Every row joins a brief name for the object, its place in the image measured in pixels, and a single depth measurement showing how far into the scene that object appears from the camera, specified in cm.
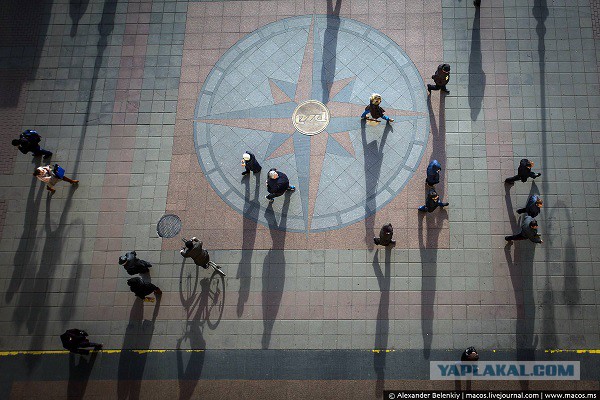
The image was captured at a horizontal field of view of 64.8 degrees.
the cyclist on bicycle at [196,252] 1360
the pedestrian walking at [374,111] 1527
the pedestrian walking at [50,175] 1527
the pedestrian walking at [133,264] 1397
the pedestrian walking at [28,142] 1571
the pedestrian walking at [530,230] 1374
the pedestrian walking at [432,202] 1430
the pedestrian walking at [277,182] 1445
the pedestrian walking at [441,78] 1547
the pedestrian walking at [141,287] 1370
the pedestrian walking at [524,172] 1441
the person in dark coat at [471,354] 1311
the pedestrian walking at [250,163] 1509
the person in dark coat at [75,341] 1355
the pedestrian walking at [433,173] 1452
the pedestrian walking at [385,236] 1389
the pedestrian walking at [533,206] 1381
